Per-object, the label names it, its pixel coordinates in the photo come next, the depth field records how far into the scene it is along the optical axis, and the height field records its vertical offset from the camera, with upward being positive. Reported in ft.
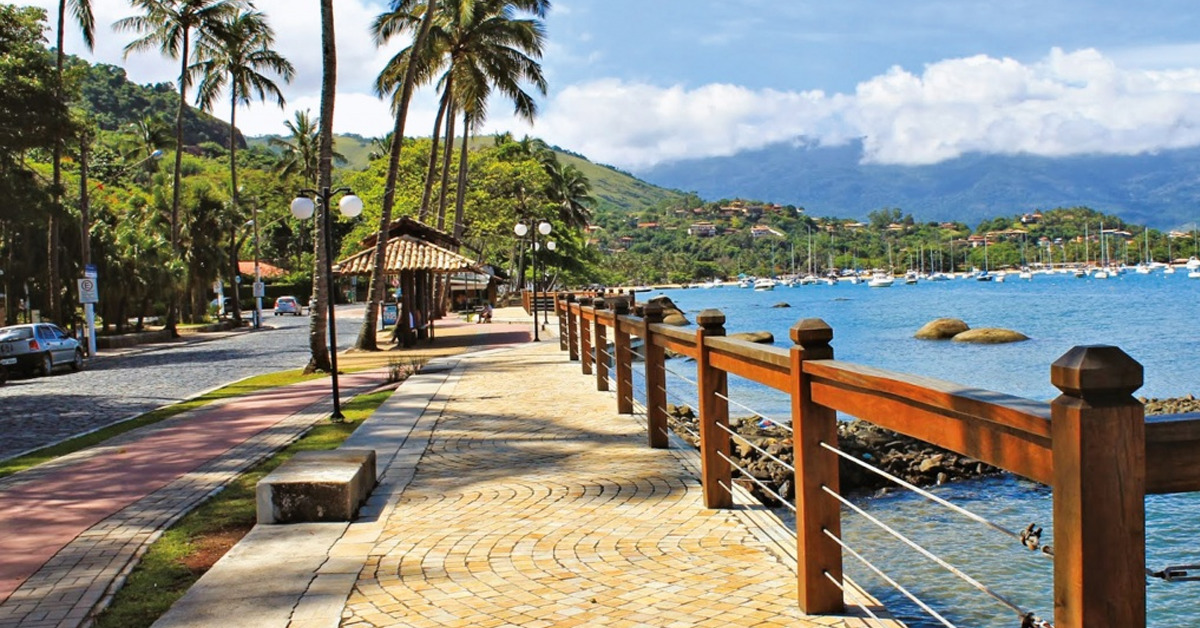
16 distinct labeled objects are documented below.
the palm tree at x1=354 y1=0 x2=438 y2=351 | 83.41 +7.47
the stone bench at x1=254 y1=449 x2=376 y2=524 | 22.57 -4.35
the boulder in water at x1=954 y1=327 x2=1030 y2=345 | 137.59 -8.50
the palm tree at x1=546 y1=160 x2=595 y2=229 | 287.91 +26.11
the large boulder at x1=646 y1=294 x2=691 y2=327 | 136.77 -4.93
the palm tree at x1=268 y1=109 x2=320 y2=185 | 245.04 +33.37
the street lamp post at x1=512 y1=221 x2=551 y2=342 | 97.69 +5.30
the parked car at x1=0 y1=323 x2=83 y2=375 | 82.84 -3.88
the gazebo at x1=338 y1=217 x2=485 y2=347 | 96.84 +2.03
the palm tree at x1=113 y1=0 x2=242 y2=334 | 137.59 +35.32
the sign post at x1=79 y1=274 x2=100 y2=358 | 103.81 +0.28
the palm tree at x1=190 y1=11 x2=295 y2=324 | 150.92 +34.11
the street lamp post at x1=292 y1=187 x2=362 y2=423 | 49.75 +4.05
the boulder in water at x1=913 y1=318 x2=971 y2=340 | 147.13 -7.96
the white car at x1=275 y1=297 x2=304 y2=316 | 236.22 -3.12
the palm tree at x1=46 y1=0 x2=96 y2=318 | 109.29 +26.32
